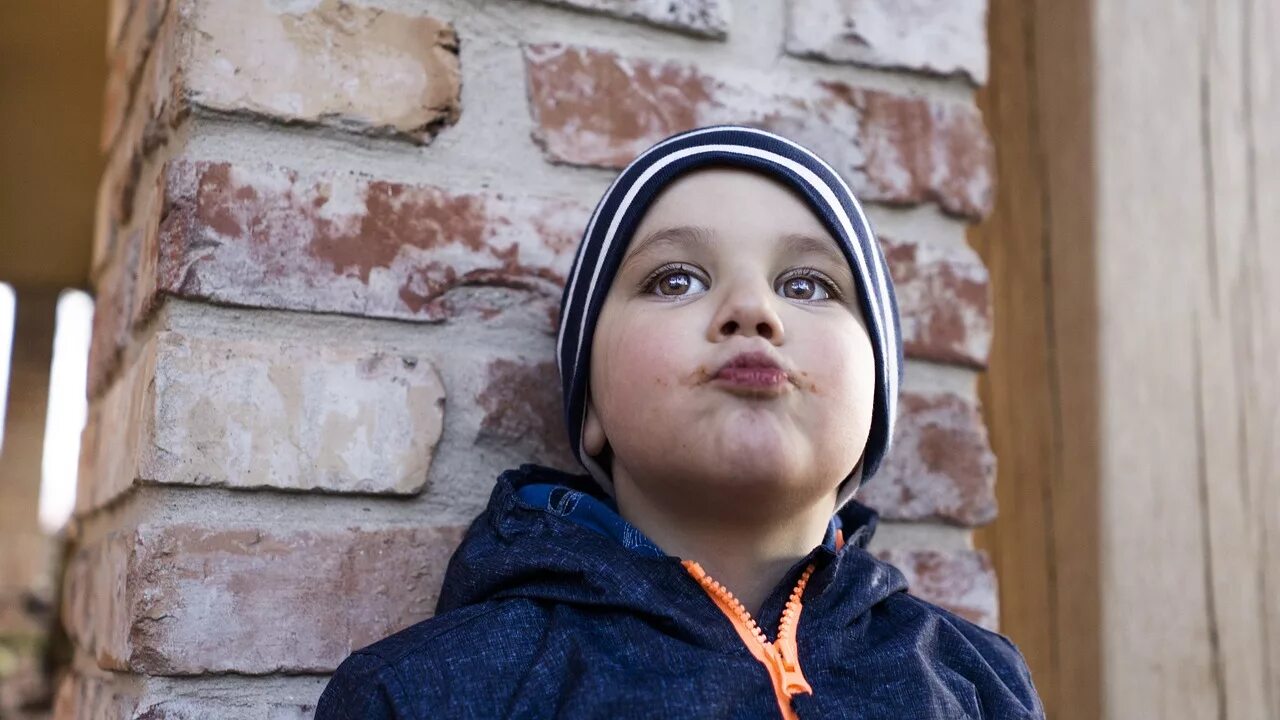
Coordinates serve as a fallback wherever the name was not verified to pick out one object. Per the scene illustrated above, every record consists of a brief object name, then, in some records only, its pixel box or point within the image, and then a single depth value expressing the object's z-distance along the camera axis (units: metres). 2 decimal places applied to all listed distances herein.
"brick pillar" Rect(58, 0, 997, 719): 0.97
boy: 0.90
